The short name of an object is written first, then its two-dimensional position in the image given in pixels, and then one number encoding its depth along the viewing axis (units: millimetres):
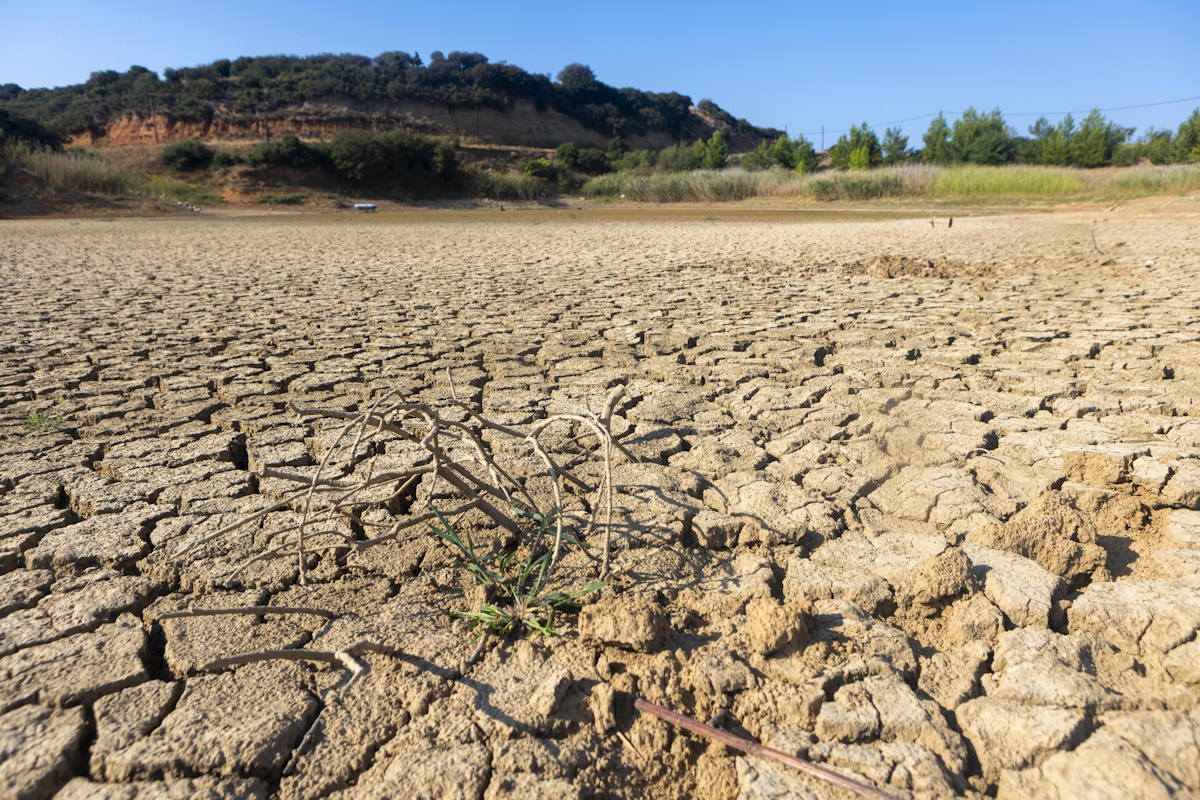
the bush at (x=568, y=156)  36688
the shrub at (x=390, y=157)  29188
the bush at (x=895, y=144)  37125
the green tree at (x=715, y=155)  35594
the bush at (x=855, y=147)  33469
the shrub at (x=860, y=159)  30391
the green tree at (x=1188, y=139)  31891
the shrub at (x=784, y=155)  36125
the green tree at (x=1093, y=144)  30547
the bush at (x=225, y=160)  28188
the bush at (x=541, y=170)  32219
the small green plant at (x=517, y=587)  1562
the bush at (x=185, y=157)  27797
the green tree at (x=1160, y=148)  32750
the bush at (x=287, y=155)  28094
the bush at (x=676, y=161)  35250
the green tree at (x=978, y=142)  32938
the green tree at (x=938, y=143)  33312
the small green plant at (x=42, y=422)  2785
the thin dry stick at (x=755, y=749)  1144
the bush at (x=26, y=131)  24188
